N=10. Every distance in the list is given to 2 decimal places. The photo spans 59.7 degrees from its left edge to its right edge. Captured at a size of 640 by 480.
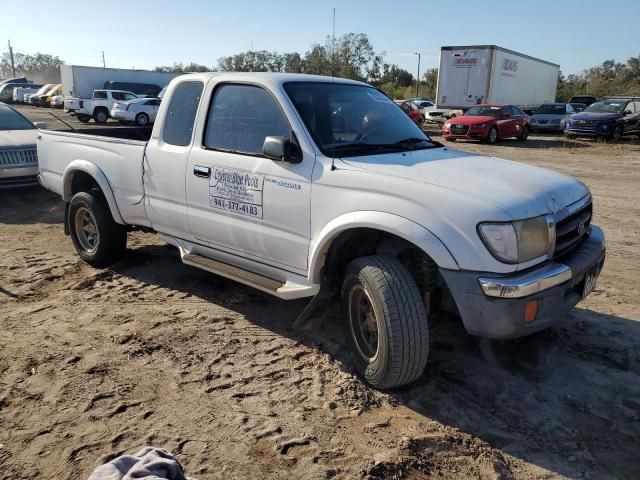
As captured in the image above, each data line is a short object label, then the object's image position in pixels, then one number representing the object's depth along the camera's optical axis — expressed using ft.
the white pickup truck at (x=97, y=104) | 88.38
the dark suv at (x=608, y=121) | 66.54
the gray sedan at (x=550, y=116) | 83.82
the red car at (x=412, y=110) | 73.12
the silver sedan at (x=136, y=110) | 85.46
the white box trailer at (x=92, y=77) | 110.63
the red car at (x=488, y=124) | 65.33
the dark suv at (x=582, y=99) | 123.95
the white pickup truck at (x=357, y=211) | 9.94
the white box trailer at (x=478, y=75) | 80.38
